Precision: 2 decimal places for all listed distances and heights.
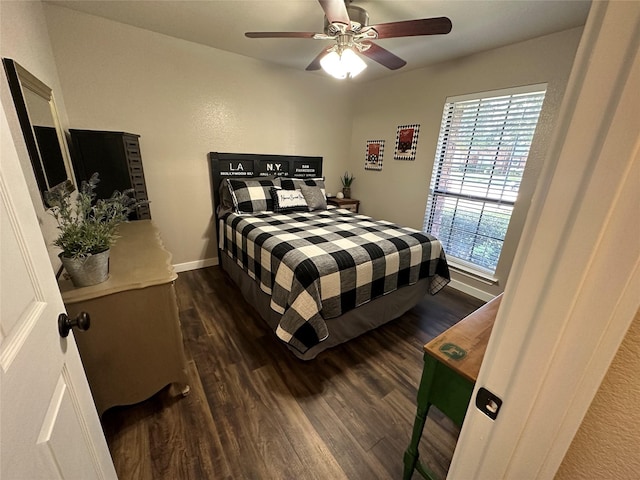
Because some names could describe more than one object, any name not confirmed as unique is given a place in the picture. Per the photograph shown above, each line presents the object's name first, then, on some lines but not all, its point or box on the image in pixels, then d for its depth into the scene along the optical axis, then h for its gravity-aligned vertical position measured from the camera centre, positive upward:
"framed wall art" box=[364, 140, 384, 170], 3.66 +0.08
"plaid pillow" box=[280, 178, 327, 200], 3.17 -0.31
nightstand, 3.86 -0.62
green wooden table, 0.81 -0.59
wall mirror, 1.15 +0.09
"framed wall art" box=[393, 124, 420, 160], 3.20 +0.24
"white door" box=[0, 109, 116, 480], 0.47 -0.43
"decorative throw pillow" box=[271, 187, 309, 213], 2.96 -0.48
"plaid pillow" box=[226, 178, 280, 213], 2.85 -0.43
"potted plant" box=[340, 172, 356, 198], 4.13 -0.34
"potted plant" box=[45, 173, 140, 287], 1.10 -0.38
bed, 1.71 -0.72
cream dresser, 1.18 -0.84
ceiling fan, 1.50 +0.77
